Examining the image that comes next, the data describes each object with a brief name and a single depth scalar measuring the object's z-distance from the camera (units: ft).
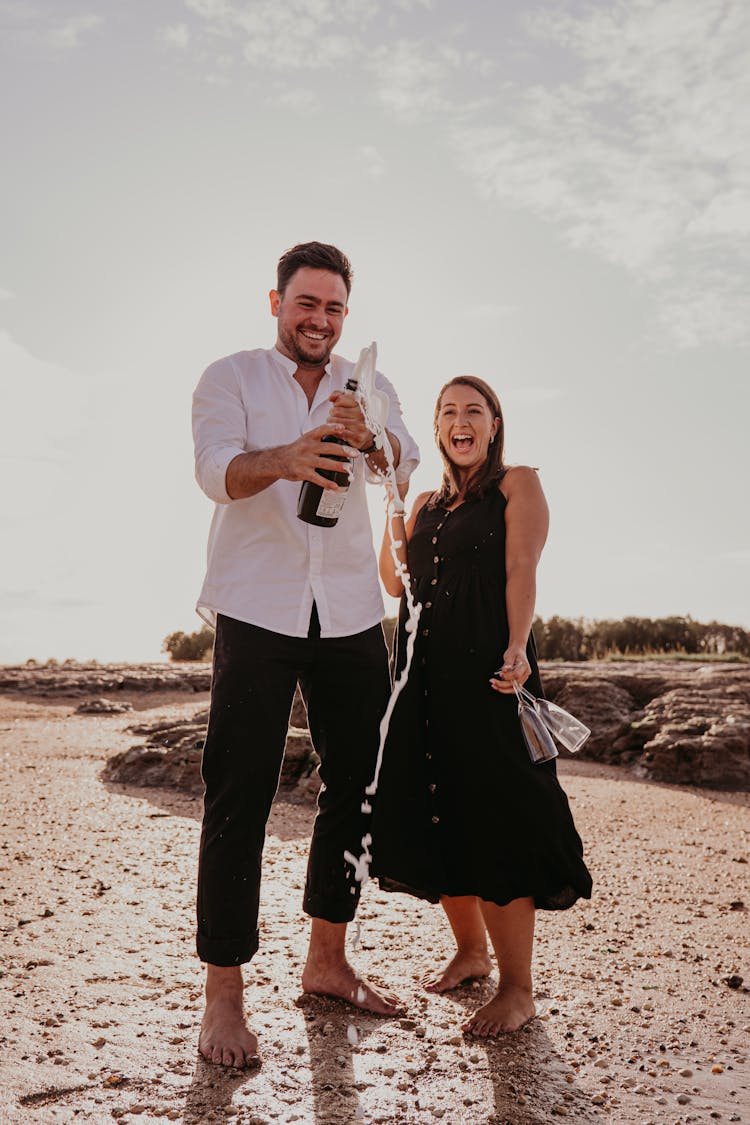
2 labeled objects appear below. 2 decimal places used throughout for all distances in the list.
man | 9.57
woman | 9.98
